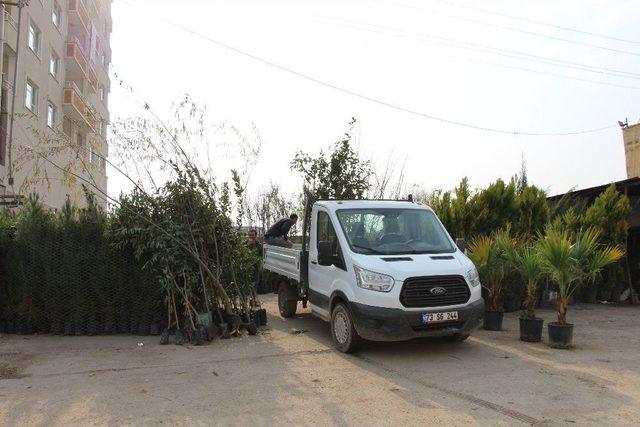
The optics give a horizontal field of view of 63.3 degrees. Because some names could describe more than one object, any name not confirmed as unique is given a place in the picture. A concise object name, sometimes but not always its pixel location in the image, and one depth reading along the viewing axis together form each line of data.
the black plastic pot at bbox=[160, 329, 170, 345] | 8.18
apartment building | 9.24
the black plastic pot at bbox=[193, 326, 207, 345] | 8.17
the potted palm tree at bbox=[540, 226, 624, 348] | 7.86
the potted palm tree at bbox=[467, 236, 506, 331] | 9.35
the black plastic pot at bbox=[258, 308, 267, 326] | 9.59
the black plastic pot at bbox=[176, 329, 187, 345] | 8.21
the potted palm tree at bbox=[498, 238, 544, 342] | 8.28
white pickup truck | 6.96
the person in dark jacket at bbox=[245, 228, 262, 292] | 14.45
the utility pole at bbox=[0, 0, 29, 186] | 16.41
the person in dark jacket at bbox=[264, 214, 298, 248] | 11.74
